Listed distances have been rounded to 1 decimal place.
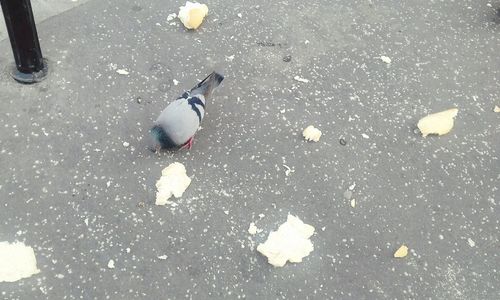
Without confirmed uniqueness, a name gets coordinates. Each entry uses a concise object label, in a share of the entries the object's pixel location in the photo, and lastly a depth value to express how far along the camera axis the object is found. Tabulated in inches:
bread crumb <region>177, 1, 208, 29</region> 138.1
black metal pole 106.2
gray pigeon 107.9
